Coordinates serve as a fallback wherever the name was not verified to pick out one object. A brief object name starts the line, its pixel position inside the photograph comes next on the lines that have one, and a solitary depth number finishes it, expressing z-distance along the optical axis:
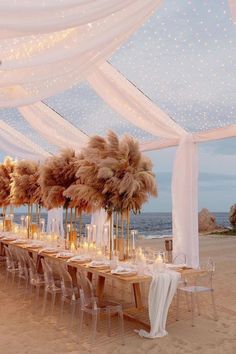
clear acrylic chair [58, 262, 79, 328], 4.95
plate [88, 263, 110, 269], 5.40
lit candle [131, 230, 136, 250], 5.74
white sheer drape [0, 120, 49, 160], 10.52
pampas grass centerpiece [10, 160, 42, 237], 8.96
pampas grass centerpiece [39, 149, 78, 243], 7.46
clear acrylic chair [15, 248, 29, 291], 6.68
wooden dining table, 4.75
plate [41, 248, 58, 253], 7.05
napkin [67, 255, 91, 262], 5.96
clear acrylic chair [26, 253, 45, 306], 6.09
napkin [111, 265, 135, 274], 4.99
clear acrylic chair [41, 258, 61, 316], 5.55
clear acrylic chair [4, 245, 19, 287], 7.11
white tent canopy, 3.72
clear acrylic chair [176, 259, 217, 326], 5.20
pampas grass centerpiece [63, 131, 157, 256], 5.66
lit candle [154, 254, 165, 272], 4.92
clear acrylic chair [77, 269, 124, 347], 4.44
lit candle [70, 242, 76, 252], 6.83
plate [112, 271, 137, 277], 4.89
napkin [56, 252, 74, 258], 6.46
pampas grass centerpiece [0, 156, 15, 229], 10.63
